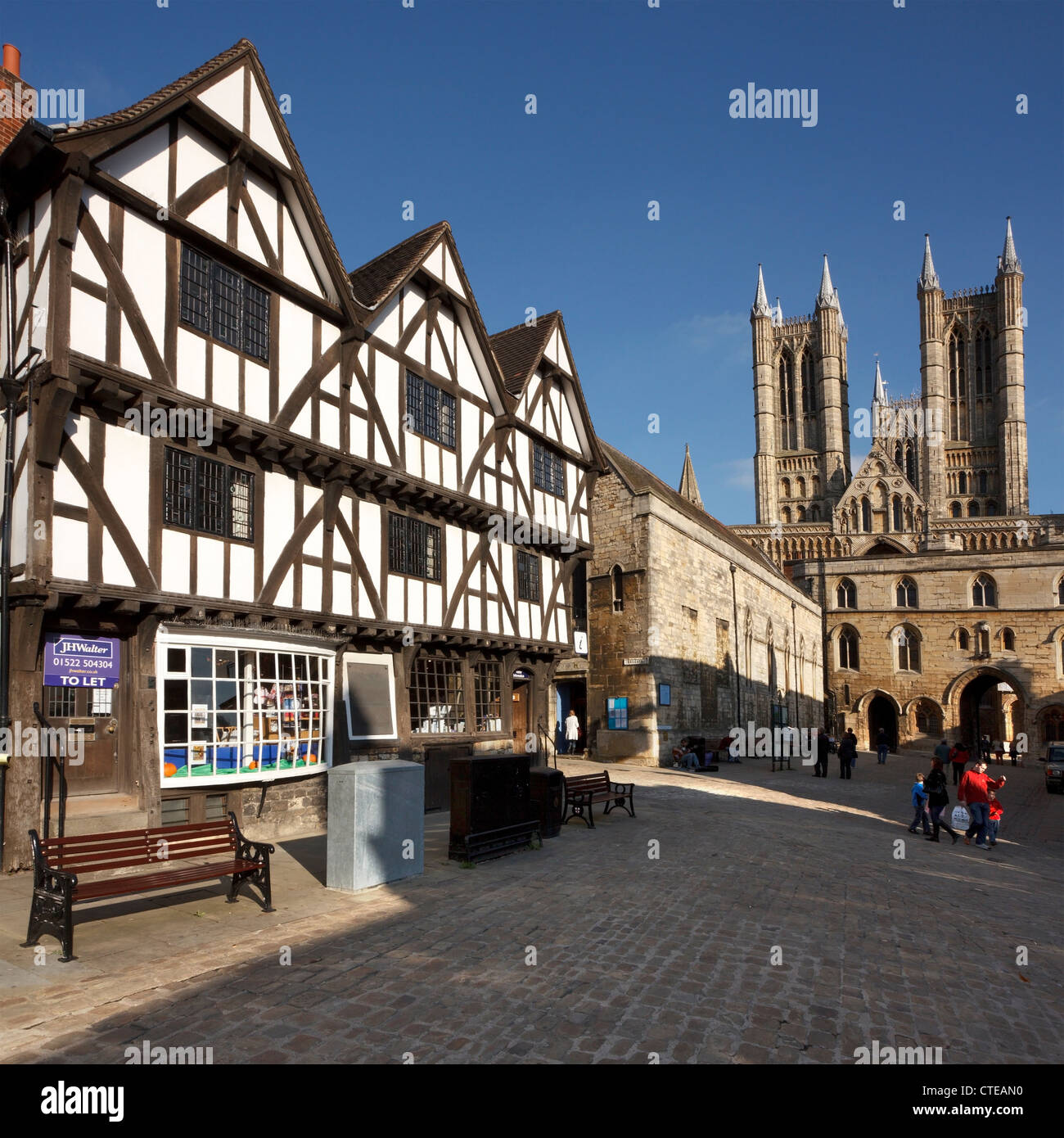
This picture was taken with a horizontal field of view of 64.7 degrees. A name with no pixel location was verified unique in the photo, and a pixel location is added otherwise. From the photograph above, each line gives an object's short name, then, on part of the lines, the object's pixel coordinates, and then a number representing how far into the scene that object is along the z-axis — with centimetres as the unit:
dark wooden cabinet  1058
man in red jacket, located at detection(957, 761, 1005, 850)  1470
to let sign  977
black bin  1253
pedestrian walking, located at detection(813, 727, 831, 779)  2686
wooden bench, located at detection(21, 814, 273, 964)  654
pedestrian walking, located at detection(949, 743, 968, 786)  2028
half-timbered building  974
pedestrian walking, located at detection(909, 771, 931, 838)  1548
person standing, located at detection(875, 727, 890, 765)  3619
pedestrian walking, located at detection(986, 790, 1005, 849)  1478
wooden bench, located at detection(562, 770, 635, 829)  1378
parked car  2777
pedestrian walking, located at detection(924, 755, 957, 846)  1489
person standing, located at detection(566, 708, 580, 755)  2566
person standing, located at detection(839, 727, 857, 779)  2678
